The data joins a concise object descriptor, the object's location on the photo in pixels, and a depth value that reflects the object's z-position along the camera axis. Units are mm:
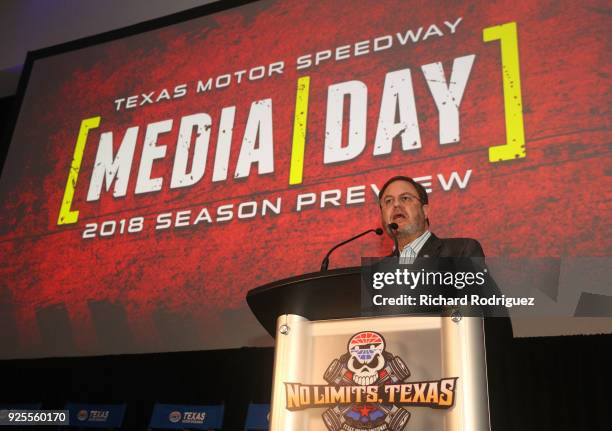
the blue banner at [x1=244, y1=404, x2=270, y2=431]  2361
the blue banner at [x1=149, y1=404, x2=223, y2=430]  2502
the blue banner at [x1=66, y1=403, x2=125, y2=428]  2664
